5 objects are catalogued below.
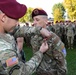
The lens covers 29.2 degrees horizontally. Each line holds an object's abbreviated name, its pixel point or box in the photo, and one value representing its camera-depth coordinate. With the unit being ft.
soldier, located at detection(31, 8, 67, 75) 5.50
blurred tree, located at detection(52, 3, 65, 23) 102.84
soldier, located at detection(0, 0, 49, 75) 2.89
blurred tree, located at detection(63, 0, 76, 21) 72.99
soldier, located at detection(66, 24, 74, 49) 26.81
